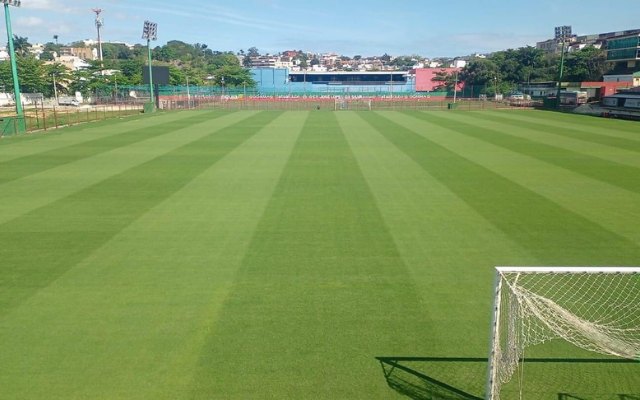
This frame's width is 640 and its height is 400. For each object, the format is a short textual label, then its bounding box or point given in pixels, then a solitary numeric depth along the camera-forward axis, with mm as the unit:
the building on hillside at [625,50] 88938
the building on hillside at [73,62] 149500
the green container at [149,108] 54500
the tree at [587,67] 100312
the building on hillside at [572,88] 62156
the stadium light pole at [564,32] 66631
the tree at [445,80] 117919
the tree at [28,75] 88062
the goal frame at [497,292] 5238
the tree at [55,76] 93125
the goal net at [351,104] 66625
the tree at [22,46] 156125
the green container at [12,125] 31203
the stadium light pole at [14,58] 31953
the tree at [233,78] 108250
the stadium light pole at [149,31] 60094
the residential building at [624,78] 67000
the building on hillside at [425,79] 130500
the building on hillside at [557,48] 183538
